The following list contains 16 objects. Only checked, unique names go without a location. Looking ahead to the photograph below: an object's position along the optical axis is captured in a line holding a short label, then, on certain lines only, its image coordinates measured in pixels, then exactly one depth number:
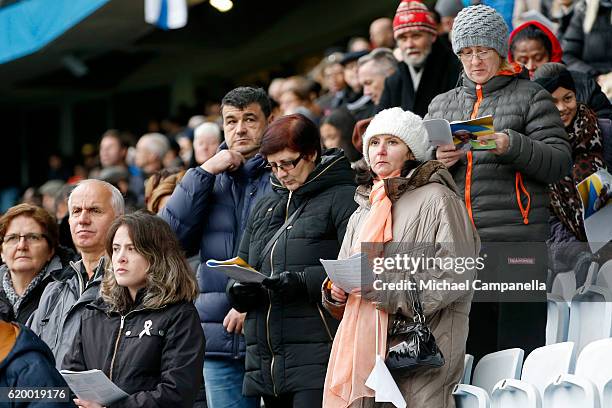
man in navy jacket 12.20
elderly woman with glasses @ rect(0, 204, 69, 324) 13.48
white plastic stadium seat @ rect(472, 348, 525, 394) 10.67
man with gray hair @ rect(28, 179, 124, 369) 12.38
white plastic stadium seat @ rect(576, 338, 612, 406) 9.84
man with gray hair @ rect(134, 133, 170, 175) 22.50
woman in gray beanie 11.42
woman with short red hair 10.95
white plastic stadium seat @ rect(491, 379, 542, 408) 10.01
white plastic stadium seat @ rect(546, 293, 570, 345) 11.89
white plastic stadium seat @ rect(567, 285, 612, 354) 11.51
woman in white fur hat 9.77
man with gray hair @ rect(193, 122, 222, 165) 16.95
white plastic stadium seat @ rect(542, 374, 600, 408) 9.56
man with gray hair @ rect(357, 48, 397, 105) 16.86
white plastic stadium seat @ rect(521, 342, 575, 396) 10.35
